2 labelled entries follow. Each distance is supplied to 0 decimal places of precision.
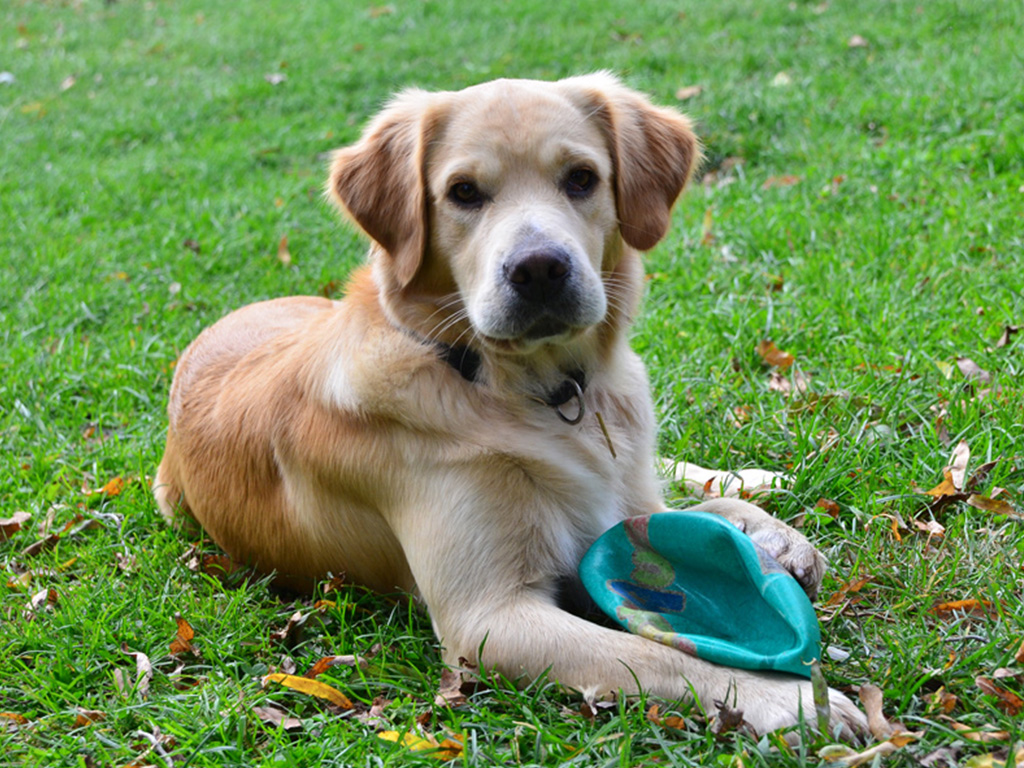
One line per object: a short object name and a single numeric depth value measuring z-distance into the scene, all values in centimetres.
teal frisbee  244
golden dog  272
